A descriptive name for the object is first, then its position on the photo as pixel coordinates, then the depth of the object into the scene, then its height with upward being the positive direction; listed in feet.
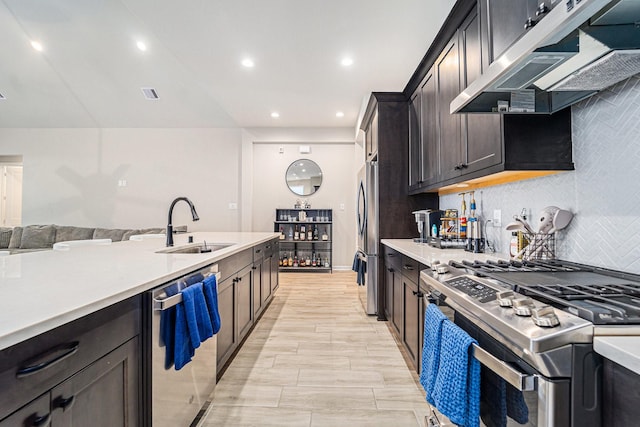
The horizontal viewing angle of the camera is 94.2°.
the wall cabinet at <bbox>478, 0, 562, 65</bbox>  3.48 +2.67
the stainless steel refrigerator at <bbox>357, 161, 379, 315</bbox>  10.46 -0.55
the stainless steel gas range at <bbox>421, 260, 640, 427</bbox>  2.09 -0.89
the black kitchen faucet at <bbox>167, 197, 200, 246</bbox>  7.18 -0.23
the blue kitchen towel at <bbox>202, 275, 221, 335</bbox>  4.96 -1.33
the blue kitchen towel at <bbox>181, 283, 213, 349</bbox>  4.28 -1.40
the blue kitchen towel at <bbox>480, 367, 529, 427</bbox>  2.43 -1.61
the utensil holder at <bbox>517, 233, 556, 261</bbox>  5.00 -0.48
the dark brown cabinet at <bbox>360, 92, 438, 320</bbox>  10.57 +1.12
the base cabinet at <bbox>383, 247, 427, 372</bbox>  6.18 -2.03
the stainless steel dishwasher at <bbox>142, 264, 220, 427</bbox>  3.68 -2.22
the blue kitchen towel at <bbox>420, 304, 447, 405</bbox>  3.57 -1.61
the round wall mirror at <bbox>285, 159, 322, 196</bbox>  19.76 +2.98
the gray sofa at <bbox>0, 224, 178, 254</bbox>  16.52 -0.73
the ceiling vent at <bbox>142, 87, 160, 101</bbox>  16.83 +7.42
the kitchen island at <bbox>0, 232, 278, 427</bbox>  2.17 -1.00
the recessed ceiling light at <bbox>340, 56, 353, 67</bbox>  10.11 +5.53
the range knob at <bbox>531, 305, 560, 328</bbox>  2.21 -0.74
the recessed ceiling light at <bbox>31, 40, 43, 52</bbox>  14.43 +8.68
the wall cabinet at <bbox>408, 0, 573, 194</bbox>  4.84 +1.71
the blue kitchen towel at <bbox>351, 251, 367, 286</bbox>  10.83 -1.80
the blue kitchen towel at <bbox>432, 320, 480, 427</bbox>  2.91 -1.65
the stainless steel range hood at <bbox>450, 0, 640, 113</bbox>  2.61 +1.79
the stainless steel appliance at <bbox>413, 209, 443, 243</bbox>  8.60 -0.13
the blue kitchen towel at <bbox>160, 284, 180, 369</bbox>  3.96 -1.46
